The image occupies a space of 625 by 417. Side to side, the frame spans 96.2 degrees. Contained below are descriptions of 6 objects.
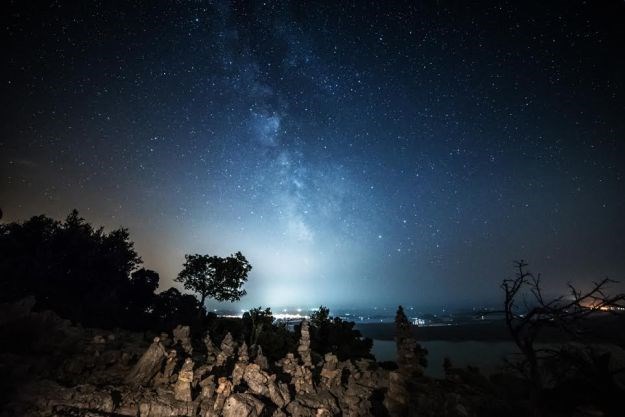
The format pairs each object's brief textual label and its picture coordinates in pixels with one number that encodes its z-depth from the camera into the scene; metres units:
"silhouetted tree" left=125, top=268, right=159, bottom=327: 37.91
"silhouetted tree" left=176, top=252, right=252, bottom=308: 47.28
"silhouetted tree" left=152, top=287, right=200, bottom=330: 39.94
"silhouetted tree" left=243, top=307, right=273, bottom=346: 37.26
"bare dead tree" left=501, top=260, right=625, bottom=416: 7.04
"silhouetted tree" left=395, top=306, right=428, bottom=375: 20.67
